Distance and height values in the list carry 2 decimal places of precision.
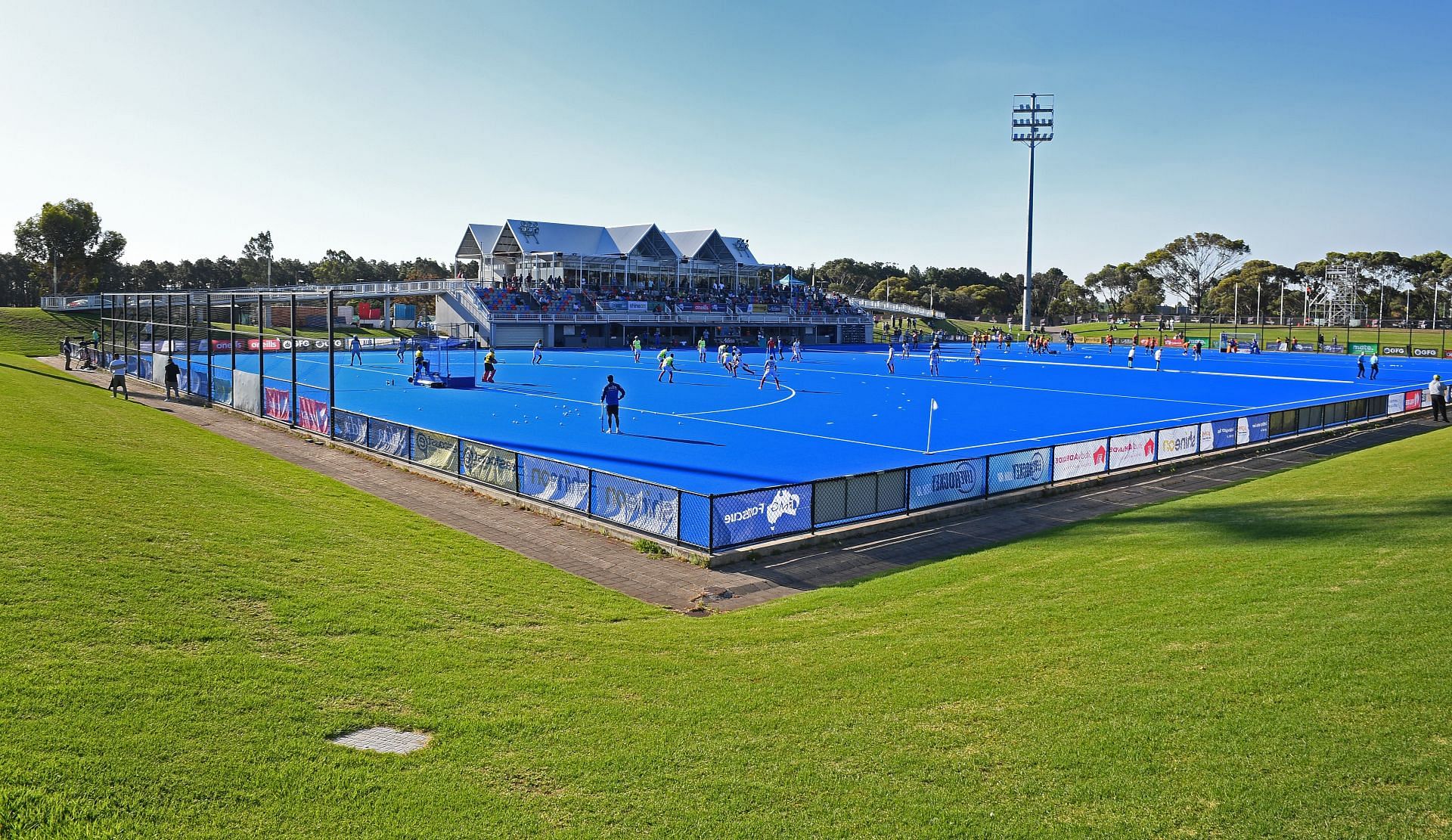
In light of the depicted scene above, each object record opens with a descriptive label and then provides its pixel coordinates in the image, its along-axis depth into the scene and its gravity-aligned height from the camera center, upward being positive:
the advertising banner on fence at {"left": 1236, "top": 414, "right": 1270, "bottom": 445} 29.22 -2.52
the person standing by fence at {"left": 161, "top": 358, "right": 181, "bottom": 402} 37.19 -1.72
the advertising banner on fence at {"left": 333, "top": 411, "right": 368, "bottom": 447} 27.23 -2.72
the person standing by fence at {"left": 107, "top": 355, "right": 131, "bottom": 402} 35.44 -1.62
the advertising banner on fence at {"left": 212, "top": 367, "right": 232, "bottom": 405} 36.28 -2.12
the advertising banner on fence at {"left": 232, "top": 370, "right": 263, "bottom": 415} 33.94 -2.15
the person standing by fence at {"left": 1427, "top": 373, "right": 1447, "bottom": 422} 35.41 -1.70
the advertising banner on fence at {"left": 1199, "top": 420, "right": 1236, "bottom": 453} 27.47 -2.58
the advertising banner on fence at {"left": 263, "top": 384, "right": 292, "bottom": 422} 31.72 -2.35
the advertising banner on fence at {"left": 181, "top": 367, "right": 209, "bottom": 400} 38.38 -2.00
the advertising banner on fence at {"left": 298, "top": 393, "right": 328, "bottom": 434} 29.22 -2.49
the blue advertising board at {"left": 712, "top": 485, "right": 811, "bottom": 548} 16.58 -3.10
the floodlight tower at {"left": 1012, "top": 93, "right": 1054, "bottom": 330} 104.62 +24.26
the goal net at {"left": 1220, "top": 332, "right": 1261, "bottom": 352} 84.56 +0.70
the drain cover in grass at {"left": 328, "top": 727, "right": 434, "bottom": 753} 7.88 -3.38
